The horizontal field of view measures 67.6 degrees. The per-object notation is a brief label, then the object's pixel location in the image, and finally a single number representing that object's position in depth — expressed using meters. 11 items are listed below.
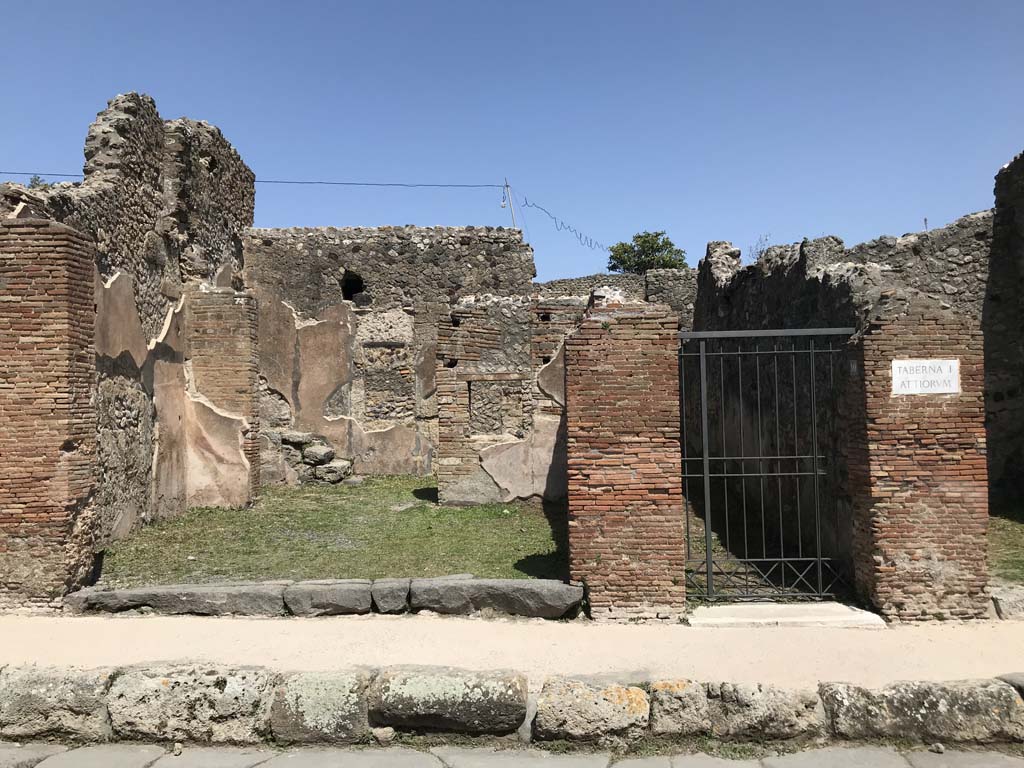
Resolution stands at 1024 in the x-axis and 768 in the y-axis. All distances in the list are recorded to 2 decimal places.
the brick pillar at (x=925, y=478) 5.52
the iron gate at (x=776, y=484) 5.92
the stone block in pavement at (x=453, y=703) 3.94
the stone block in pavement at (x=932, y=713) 3.76
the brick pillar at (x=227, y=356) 10.33
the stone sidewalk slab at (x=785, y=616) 5.40
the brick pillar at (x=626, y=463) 5.61
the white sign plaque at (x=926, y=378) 5.55
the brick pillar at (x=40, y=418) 5.96
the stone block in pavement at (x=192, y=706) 3.99
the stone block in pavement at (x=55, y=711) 4.05
